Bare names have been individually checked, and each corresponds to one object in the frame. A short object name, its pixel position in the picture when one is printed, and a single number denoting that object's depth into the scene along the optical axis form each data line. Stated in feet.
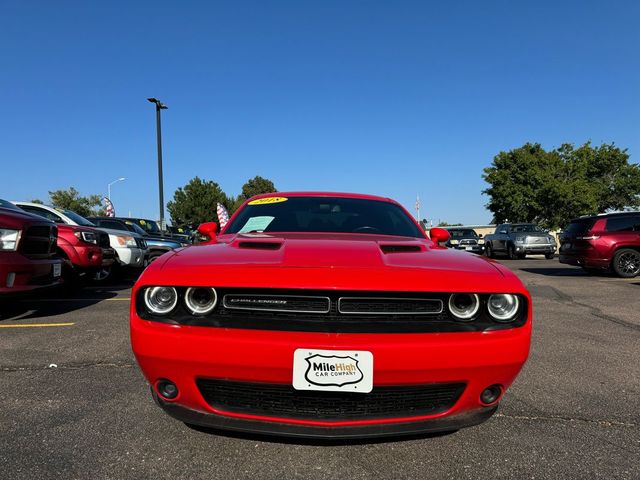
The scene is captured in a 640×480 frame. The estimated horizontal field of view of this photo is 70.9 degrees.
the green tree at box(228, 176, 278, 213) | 206.39
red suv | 33.99
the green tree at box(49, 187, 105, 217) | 182.70
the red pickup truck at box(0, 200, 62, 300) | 16.07
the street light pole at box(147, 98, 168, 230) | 64.69
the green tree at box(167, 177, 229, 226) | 162.40
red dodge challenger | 6.07
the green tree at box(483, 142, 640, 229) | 112.68
